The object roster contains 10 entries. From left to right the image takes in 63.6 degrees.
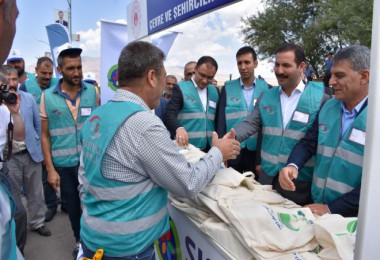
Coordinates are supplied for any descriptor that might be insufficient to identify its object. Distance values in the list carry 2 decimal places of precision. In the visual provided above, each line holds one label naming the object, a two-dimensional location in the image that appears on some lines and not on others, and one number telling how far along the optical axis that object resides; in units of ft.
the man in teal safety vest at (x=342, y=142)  5.79
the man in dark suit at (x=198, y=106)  12.16
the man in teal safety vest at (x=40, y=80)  15.16
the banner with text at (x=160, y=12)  8.29
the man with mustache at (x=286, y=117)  8.09
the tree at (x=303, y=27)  66.44
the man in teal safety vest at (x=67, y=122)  9.66
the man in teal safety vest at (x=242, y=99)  11.75
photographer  11.18
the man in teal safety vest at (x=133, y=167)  4.64
